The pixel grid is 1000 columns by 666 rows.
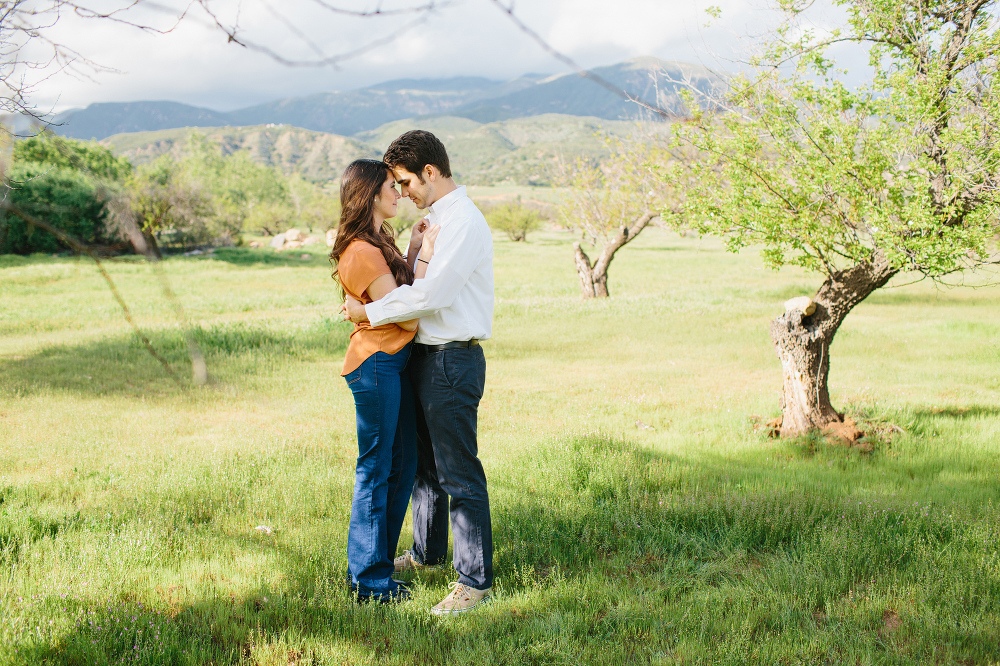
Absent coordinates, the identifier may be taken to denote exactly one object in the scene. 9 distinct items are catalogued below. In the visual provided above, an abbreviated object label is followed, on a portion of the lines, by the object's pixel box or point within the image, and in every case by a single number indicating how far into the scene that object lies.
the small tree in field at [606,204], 21.41
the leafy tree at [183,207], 47.49
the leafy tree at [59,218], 37.88
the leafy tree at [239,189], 62.56
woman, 3.73
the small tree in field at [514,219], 73.06
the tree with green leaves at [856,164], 6.28
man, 3.58
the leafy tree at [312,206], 79.56
